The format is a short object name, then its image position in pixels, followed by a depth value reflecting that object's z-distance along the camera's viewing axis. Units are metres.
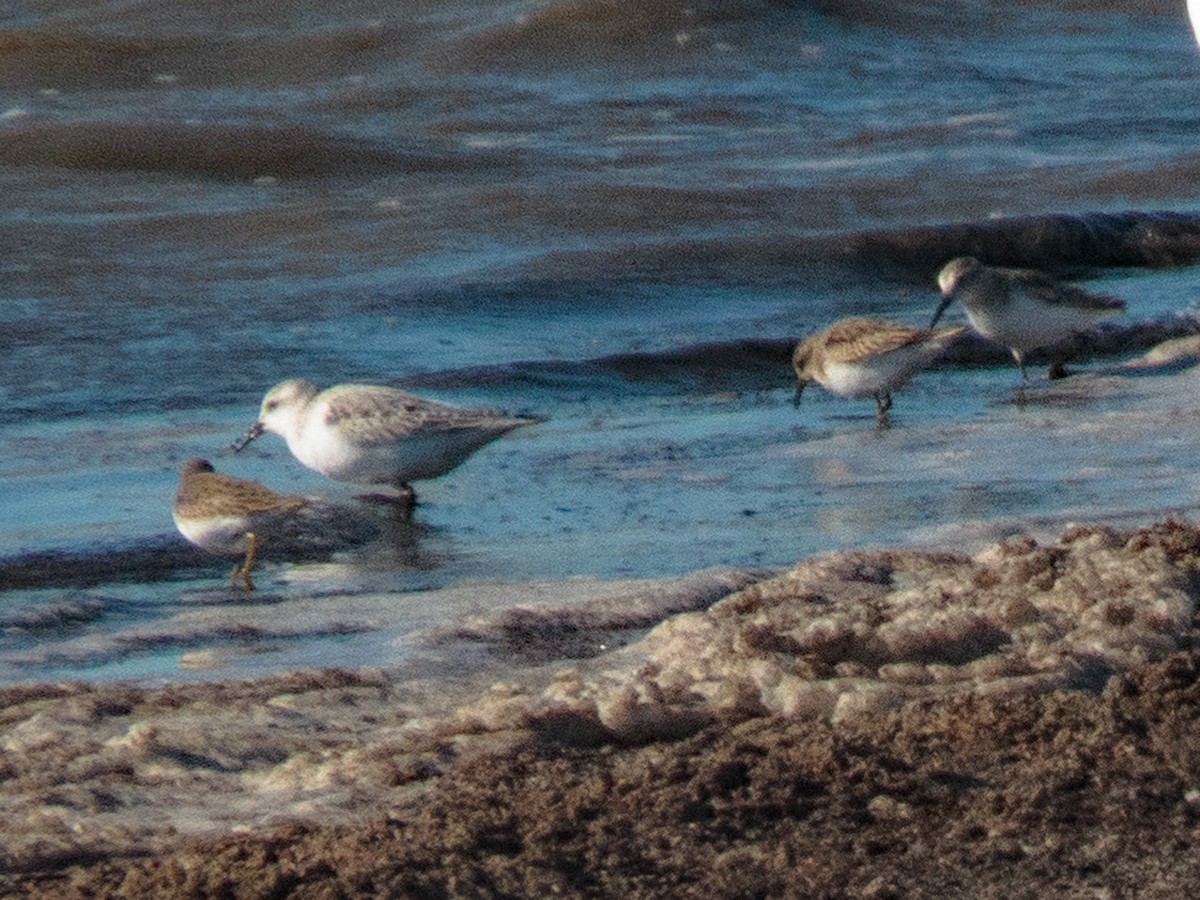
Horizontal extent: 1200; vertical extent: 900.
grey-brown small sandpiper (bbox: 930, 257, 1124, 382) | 17.45
